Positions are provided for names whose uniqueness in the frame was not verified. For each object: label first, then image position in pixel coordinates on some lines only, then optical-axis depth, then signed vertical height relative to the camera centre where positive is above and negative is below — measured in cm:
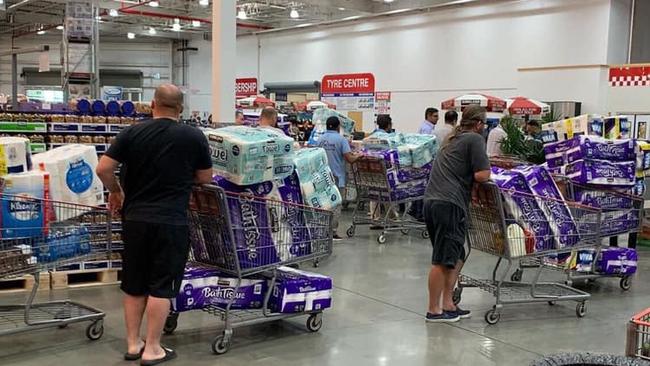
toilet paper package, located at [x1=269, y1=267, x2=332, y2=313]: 449 -131
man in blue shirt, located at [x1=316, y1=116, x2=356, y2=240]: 841 -63
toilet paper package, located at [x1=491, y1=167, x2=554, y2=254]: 498 -77
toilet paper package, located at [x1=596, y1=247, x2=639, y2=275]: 601 -139
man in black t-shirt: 374 -58
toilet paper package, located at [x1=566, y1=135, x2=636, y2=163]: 610 -40
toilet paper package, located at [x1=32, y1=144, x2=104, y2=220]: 447 -55
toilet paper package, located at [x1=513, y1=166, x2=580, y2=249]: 514 -77
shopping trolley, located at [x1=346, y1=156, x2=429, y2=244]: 841 -117
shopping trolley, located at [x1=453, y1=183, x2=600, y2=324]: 498 -99
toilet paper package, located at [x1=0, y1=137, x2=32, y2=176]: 419 -40
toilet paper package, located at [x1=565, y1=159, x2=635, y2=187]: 609 -61
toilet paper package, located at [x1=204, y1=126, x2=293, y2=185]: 418 -36
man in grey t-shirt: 470 -62
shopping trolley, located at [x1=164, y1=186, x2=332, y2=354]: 418 -93
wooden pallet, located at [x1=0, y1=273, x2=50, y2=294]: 552 -157
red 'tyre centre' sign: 1726 +40
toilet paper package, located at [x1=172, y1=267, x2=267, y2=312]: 420 -123
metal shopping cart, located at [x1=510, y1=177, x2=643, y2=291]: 604 -102
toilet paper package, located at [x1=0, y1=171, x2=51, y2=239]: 396 -67
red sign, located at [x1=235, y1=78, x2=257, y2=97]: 2259 +34
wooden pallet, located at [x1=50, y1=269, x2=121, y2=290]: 564 -157
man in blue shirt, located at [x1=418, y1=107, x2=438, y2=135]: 1035 -32
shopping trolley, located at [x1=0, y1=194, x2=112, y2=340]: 396 -94
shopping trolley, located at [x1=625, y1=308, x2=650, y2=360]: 205 -72
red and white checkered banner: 1298 +58
